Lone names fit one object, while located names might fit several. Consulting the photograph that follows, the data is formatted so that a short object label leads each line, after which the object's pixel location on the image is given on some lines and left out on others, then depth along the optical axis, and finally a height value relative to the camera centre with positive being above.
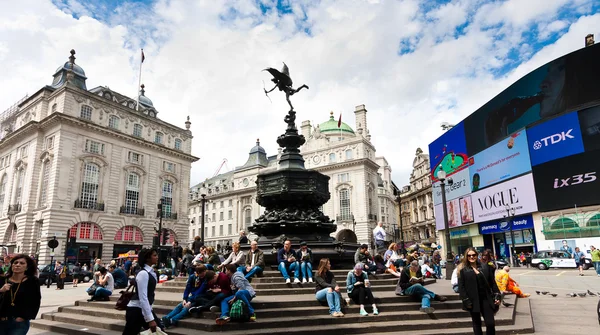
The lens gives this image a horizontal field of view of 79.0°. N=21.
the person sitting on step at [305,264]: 9.44 -0.43
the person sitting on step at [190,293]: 7.14 -0.90
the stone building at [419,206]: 66.44 +7.38
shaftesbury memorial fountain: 11.27 +1.32
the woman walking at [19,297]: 4.26 -0.52
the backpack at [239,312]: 6.73 -1.15
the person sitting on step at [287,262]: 9.36 -0.38
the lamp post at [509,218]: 33.44 +2.20
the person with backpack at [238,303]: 6.74 -1.01
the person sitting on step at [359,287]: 7.84 -0.88
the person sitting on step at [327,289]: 7.60 -0.90
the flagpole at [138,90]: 44.28 +19.47
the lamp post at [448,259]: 16.24 -0.67
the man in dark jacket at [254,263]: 9.38 -0.40
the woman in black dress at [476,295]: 5.58 -0.77
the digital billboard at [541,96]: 33.50 +14.50
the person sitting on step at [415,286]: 7.97 -0.92
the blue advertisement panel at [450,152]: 47.12 +12.38
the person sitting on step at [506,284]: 11.42 -1.27
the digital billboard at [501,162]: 37.34 +8.79
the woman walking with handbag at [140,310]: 4.88 -0.79
